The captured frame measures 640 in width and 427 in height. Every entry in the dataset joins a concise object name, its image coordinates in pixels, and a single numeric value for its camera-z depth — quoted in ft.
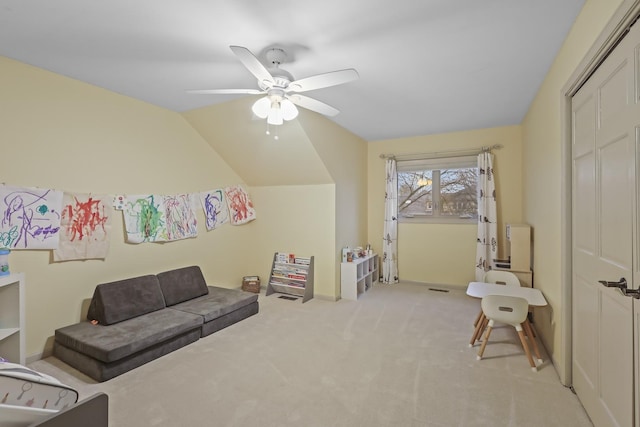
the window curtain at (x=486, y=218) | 14.21
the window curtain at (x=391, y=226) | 16.44
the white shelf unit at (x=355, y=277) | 13.96
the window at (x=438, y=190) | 15.49
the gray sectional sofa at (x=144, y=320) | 7.67
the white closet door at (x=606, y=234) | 4.51
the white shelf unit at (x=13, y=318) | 7.30
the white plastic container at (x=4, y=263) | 7.36
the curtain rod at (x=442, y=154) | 14.47
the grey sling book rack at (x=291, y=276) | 14.25
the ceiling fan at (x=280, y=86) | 6.26
